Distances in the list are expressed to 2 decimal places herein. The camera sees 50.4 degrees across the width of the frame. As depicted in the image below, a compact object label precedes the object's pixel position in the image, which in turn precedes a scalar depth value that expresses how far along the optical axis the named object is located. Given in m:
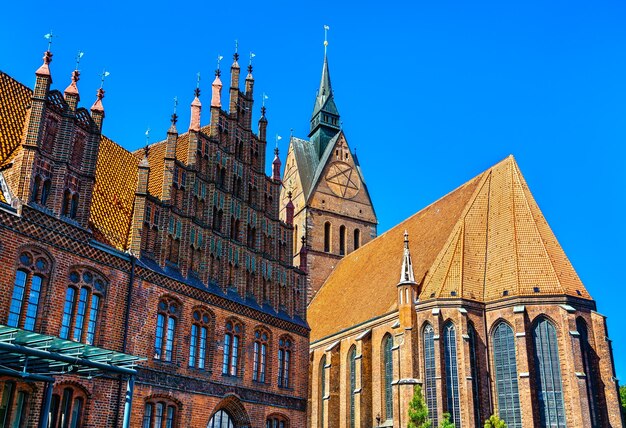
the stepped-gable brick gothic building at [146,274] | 16.34
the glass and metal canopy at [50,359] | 13.05
